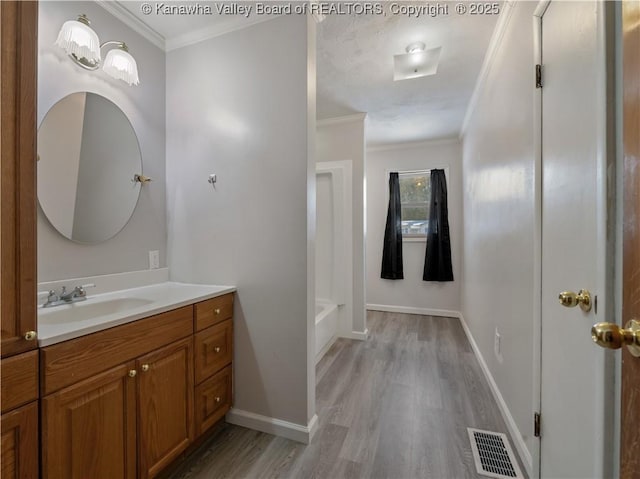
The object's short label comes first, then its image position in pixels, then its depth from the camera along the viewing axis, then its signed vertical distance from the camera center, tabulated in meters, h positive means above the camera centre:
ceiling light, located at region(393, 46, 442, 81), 2.01 +1.37
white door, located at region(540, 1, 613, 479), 0.71 +0.00
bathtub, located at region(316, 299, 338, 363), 2.66 -0.90
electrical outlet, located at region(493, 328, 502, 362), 1.87 -0.75
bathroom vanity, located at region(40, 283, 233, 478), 0.90 -0.63
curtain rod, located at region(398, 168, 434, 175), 4.16 +1.01
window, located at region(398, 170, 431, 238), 4.19 +0.56
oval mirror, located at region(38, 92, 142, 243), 1.39 +0.39
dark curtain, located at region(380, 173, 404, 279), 4.20 +0.01
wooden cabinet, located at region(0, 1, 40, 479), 0.76 +0.00
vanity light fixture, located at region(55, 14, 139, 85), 1.33 +0.96
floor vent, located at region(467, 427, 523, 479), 1.36 -1.14
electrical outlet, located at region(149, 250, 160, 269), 1.84 -0.14
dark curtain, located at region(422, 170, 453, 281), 3.96 +0.03
